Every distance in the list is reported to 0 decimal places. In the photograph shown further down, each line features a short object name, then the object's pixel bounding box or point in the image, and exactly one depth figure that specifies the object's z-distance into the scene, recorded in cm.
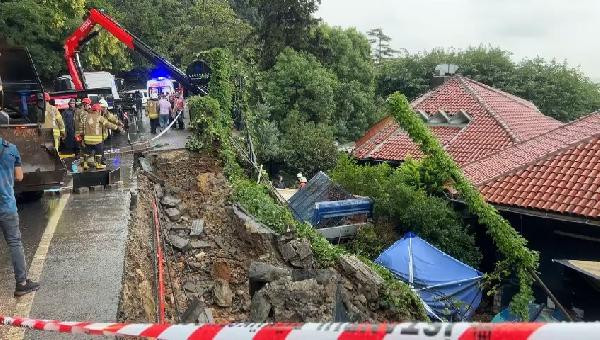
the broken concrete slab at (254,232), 1121
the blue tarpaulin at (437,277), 1166
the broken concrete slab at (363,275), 1097
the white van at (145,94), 2782
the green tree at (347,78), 2984
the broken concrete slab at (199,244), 1080
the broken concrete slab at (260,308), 788
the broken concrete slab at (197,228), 1112
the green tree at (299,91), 2733
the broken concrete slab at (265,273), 860
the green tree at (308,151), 2611
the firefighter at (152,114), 1744
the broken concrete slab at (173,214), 1168
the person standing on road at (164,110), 1773
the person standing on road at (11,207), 546
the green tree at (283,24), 2992
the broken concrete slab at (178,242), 1035
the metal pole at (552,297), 1030
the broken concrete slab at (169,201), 1204
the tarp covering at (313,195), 1600
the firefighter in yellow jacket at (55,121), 1105
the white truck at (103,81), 1806
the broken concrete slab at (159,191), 1215
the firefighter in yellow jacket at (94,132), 1108
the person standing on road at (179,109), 1779
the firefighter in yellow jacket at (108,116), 1281
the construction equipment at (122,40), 1611
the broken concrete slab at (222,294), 942
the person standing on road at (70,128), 1216
